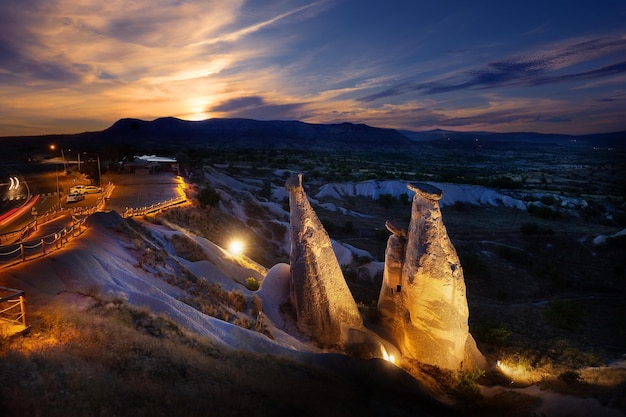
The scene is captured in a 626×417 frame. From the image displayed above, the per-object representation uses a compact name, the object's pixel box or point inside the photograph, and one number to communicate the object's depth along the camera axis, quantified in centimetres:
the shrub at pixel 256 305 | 1442
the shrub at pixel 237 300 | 1438
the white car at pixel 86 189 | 3162
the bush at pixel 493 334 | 1678
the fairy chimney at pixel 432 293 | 1311
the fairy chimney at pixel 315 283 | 1381
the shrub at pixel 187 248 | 1784
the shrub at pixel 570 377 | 1294
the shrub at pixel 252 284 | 1817
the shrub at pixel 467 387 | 1237
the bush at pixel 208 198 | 2948
